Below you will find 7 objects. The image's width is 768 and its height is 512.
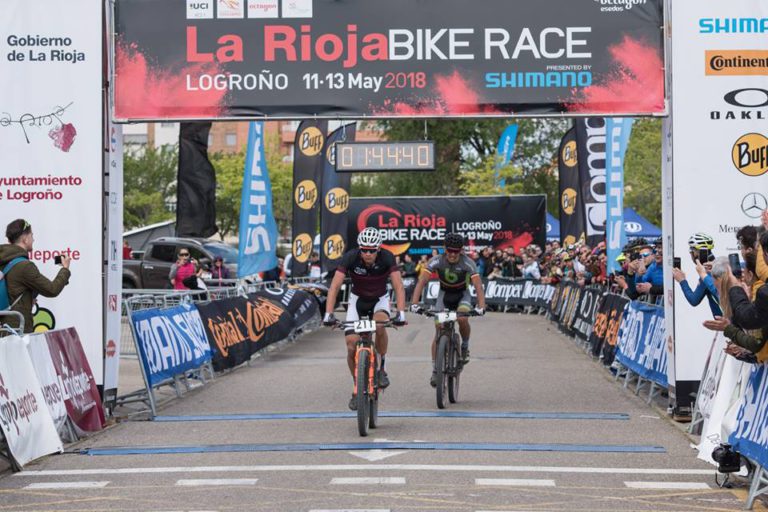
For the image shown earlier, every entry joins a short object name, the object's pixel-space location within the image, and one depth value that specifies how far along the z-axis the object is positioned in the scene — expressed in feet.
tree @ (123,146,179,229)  245.24
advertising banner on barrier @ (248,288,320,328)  79.61
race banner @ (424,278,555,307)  123.73
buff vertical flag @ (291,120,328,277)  99.66
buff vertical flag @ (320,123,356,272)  107.04
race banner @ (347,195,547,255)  143.02
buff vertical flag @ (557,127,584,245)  110.63
